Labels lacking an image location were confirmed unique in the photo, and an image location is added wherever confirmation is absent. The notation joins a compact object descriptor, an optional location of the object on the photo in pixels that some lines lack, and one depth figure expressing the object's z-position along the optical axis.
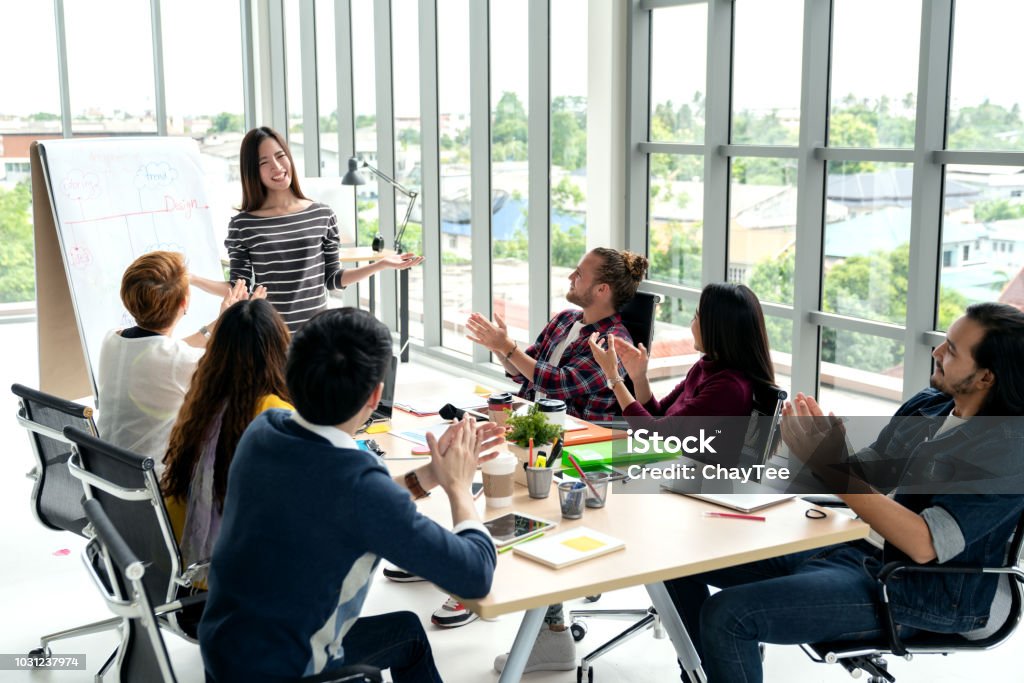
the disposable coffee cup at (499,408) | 3.14
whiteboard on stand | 4.25
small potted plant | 2.69
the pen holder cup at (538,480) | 2.57
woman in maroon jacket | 3.08
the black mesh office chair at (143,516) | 2.34
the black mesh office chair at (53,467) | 2.79
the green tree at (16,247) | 9.07
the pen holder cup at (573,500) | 2.45
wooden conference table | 2.07
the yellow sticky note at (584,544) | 2.24
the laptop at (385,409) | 3.32
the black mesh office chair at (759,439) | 3.00
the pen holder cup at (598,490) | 2.54
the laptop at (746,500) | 2.50
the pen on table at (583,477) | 2.54
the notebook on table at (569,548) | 2.17
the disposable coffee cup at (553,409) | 2.85
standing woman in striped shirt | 4.36
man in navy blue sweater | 1.90
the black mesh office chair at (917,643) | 2.36
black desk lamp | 6.61
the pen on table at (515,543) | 2.25
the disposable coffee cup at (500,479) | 2.52
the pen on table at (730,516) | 2.44
